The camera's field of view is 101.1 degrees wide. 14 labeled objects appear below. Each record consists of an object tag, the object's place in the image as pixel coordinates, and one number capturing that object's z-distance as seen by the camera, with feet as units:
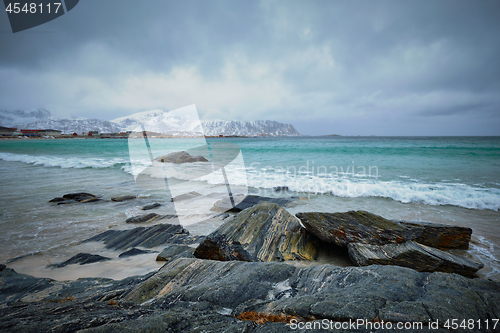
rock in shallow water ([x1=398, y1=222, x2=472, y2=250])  14.30
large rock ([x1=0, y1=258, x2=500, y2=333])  4.99
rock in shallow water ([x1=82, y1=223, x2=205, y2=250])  15.85
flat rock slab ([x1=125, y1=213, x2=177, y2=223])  20.43
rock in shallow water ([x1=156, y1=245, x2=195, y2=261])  13.38
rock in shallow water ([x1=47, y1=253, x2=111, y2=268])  13.14
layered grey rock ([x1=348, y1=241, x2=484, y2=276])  11.07
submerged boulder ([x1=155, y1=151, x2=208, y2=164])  64.59
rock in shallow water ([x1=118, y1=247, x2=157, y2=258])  14.28
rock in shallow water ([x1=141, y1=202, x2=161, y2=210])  24.78
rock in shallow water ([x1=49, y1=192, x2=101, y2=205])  26.25
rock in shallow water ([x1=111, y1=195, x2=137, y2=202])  27.63
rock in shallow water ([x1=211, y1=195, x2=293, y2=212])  24.04
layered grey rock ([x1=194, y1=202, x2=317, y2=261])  11.82
